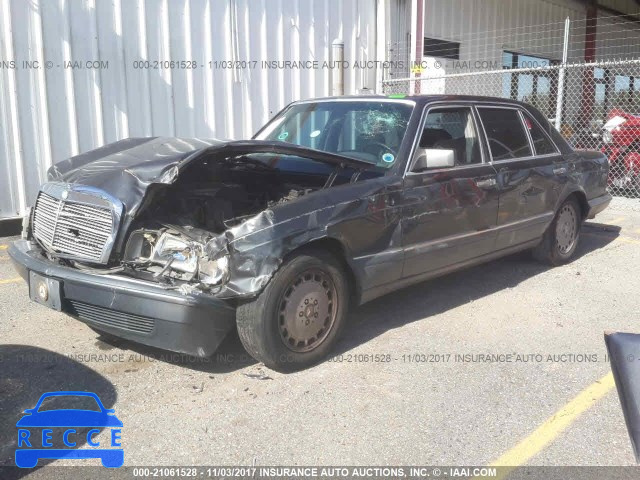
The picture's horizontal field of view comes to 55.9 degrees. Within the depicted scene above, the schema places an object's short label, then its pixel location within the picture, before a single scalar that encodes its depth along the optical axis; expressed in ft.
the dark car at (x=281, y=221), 10.87
